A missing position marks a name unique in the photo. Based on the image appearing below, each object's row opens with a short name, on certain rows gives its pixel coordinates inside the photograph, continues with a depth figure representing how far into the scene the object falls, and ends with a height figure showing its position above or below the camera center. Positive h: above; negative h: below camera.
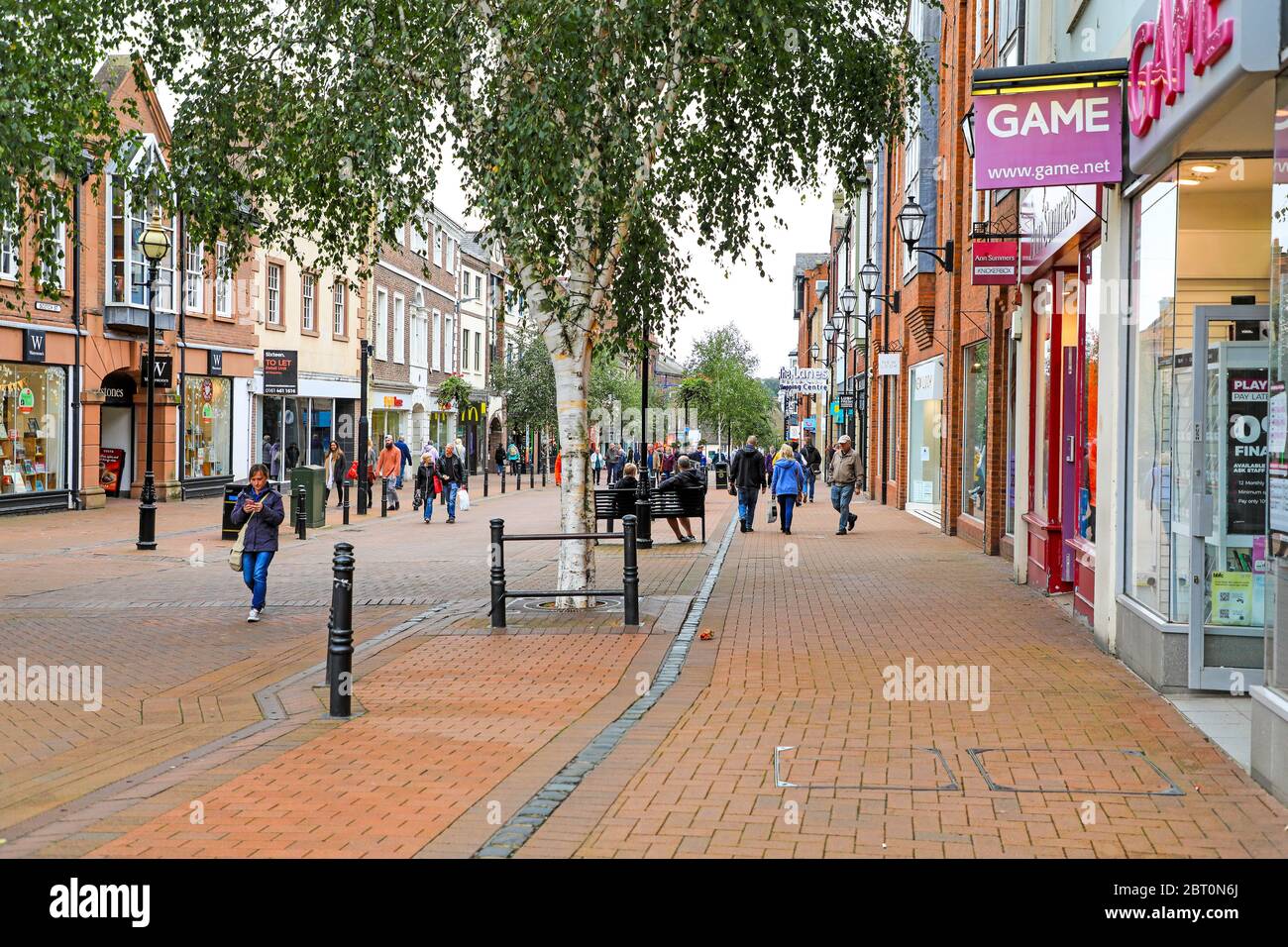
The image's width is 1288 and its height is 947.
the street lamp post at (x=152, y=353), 19.14 +1.42
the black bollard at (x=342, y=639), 7.68 -1.17
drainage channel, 5.15 -1.56
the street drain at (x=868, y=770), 5.99 -1.53
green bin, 24.09 -0.84
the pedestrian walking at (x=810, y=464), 36.19 -0.43
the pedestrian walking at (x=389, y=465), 29.14 -0.44
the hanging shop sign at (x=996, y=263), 14.77 +2.13
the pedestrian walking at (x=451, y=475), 26.45 -0.60
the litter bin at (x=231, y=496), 19.22 -0.77
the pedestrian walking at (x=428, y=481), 26.23 -0.74
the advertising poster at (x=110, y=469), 30.05 -0.60
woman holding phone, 12.05 -0.81
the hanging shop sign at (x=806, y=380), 34.24 +1.79
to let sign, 35.34 +1.93
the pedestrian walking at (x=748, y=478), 23.36 -0.54
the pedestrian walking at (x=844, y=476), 21.95 -0.47
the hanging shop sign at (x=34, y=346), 25.61 +1.89
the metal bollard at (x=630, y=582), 11.05 -1.15
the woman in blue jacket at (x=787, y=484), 22.62 -0.62
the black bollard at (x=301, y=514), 21.85 -1.17
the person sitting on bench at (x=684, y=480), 20.38 -0.51
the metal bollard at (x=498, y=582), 11.04 -1.15
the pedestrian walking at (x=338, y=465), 29.22 -0.46
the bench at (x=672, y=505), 19.27 -0.89
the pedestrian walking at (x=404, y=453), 37.28 -0.24
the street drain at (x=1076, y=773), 5.91 -1.51
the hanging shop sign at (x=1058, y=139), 9.09 +2.17
